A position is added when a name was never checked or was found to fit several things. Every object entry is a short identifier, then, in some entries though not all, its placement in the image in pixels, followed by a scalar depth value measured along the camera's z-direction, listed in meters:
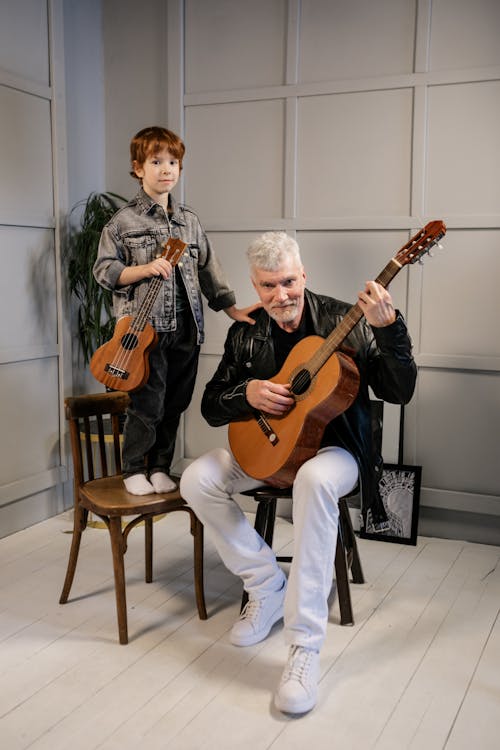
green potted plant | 3.43
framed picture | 3.21
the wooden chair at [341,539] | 2.42
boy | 2.63
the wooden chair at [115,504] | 2.36
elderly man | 2.12
